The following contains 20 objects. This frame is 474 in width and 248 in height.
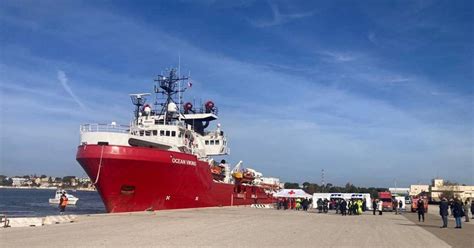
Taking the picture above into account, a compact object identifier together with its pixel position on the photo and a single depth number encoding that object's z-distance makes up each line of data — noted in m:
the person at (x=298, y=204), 38.81
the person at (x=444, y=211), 21.20
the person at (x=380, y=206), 32.75
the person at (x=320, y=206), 35.66
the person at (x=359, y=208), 32.20
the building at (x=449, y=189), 120.28
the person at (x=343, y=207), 31.11
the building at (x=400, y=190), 106.16
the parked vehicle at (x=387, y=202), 40.19
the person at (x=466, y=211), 25.20
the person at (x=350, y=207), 32.29
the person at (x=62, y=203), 26.19
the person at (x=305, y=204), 38.34
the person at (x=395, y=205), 35.41
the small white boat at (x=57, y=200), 56.11
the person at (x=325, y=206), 35.08
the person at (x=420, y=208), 25.69
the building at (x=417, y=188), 131.98
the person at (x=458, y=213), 20.64
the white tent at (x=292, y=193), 40.97
